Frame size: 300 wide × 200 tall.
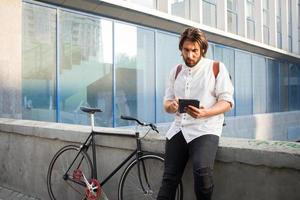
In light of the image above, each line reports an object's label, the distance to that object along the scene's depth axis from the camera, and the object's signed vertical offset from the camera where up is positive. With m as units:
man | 3.04 -0.12
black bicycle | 3.86 -0.79
